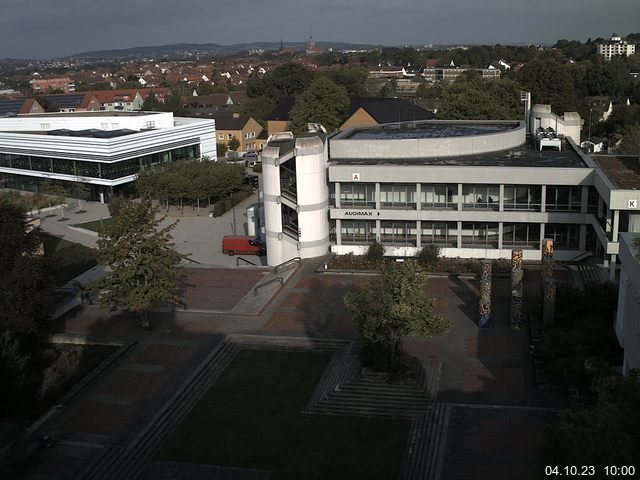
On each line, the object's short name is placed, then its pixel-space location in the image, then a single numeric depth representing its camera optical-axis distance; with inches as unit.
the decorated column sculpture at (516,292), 1174.3
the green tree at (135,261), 1211.2
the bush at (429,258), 1515.7
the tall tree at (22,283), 1083.3
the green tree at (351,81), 4945.9
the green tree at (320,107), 3196.4
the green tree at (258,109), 4128.9
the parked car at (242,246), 1771.7
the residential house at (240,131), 3577.8
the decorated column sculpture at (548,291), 1139.3
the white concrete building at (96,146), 2512.3
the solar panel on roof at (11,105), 4206.2
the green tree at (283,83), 4785.9
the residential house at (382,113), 3248.0
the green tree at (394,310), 991.0
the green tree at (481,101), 2741.1
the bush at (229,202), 2276.5
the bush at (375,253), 1558.8
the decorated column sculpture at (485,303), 1191.6
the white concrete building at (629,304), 833.5
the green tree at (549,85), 3614.7
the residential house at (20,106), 4141.2
